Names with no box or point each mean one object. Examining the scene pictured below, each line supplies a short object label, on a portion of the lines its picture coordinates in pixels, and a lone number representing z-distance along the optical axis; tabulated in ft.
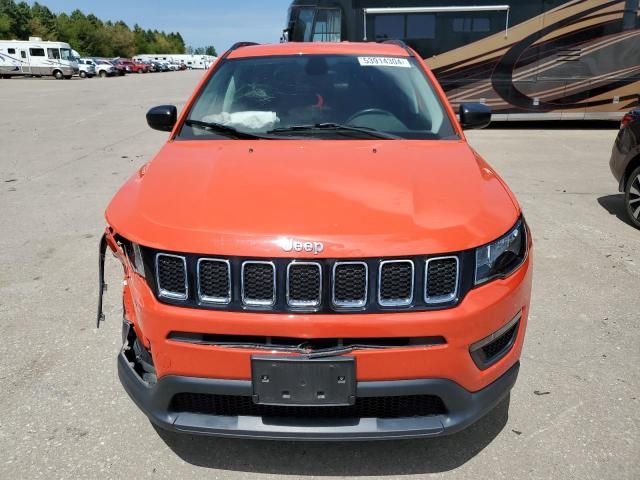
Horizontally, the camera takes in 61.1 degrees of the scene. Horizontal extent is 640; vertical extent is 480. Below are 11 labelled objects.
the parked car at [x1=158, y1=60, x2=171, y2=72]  263.29
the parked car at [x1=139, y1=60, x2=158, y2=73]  236.06
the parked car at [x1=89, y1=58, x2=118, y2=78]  174.21
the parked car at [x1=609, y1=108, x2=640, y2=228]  18.56
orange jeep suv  6.46
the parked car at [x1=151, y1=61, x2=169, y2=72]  250.33
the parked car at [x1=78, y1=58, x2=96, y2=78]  156.39
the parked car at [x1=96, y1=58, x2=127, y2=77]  179.75
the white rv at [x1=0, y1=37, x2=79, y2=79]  145.07
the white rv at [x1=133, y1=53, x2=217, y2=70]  309.63
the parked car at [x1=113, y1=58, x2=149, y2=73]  193.62
